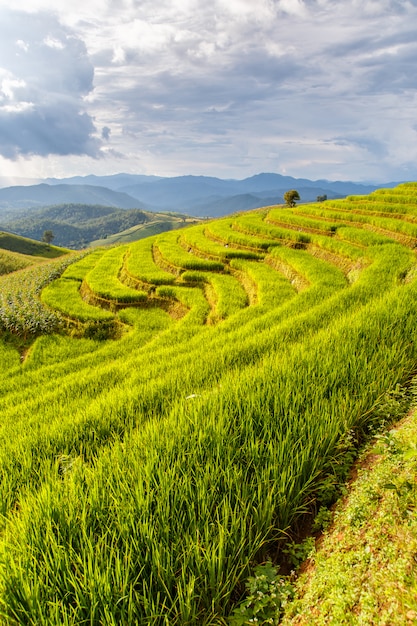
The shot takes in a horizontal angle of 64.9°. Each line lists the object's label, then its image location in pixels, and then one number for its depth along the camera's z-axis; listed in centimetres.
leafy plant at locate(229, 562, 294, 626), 198
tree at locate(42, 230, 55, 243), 15620
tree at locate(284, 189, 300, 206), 4708
